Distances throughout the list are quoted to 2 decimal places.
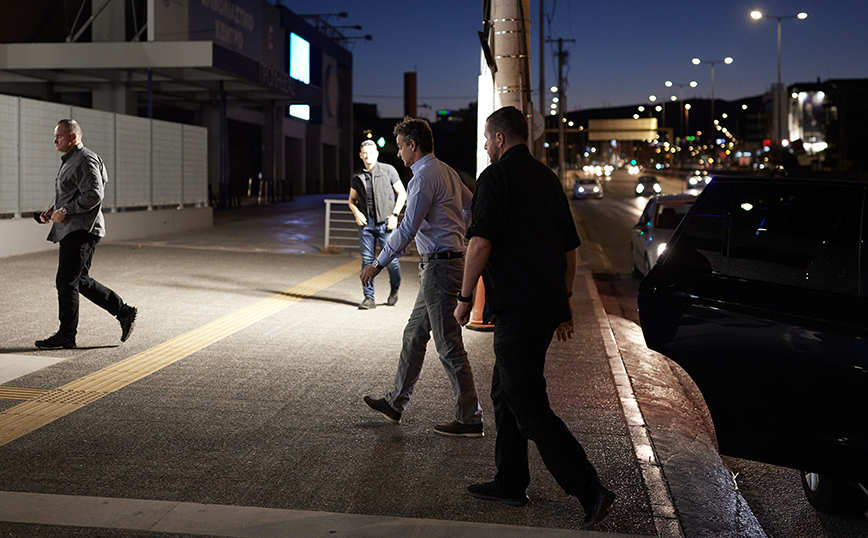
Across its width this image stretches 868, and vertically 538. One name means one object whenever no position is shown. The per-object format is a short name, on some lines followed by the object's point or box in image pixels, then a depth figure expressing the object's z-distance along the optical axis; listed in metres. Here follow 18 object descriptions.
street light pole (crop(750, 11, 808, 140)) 42.22
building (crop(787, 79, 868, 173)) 82.56
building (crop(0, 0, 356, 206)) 27.17
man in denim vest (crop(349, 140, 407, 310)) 10.38
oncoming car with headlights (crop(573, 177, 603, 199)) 55.50
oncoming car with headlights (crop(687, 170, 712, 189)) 49.75
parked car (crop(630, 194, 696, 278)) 13.44
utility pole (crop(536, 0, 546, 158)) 33.62
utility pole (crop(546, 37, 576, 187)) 48.90
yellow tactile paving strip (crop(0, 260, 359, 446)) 5.48
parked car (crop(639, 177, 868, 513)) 3.26
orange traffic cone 9.22
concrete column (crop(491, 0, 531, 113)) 9.25
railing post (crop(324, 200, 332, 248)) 17.94
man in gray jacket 7.40
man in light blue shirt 5.33
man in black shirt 3.99
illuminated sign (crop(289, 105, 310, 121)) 50.56
